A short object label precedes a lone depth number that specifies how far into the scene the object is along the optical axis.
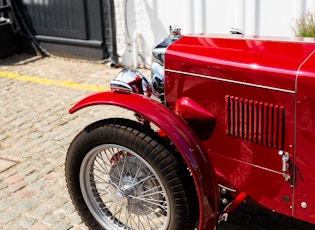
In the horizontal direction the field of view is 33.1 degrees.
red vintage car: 2.71
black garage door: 7.43
